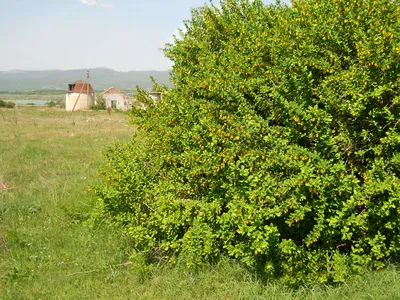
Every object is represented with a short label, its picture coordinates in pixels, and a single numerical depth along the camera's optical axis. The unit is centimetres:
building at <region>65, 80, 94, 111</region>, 5544
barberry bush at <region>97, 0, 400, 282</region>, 351
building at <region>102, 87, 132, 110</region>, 5841
